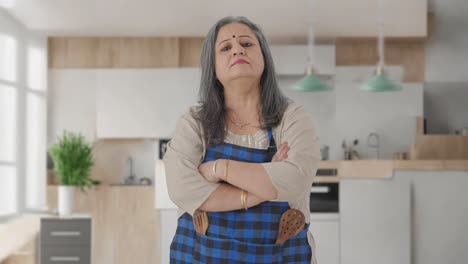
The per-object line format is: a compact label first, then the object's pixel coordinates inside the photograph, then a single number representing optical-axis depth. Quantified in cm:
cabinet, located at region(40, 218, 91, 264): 577
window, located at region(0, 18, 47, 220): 555
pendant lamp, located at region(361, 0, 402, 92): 528
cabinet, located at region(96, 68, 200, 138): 641
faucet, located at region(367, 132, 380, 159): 668
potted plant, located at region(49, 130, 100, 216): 591
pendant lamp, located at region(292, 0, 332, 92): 550
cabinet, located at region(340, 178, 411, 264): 475
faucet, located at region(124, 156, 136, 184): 669
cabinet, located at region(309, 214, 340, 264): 505
